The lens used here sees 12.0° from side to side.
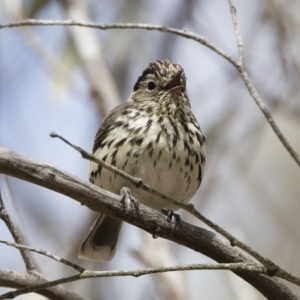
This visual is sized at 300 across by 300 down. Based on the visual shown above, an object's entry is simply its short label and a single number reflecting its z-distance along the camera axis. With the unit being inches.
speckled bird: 283.1
